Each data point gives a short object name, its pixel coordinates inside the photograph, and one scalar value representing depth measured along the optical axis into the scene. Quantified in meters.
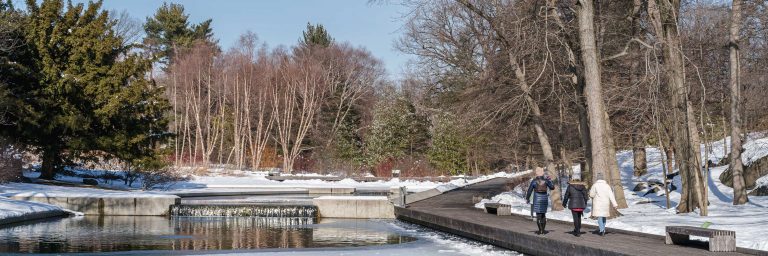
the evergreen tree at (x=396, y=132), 66.12
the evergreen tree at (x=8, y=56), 29.69
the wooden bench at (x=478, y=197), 30.66
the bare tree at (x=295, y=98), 68.12
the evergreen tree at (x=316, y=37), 83.06
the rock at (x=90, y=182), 39.52
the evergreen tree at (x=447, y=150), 60.41
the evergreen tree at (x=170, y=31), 83.44
